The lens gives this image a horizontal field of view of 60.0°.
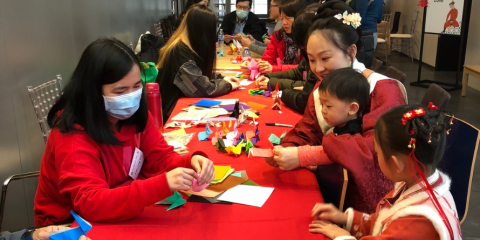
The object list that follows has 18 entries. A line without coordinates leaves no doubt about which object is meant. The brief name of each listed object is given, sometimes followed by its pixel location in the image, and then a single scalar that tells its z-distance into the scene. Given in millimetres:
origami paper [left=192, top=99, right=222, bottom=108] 2907
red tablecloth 1281
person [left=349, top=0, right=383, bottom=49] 6055
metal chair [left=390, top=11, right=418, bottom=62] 9938
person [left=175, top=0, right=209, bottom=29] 5469
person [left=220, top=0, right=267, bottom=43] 6355
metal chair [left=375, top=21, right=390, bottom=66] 10094
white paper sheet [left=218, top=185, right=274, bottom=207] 1493
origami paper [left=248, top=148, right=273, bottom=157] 1783
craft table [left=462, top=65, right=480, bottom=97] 5855
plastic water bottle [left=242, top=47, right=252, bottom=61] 4755
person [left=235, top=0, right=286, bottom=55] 5242
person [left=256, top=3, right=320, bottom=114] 2660
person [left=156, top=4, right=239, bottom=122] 3113
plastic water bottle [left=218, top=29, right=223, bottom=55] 5982
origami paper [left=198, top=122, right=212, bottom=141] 2191
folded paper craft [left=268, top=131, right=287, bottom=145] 2115
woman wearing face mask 1331
